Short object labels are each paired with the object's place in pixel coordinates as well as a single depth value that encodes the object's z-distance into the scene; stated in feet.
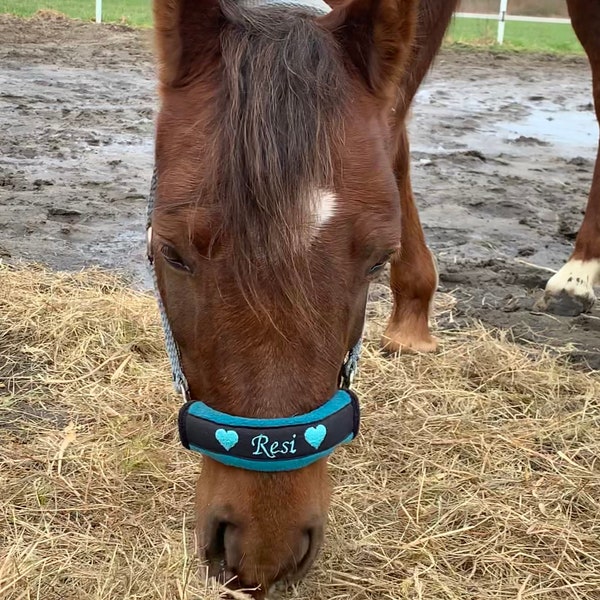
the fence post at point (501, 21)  57.31
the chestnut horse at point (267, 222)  4.79
